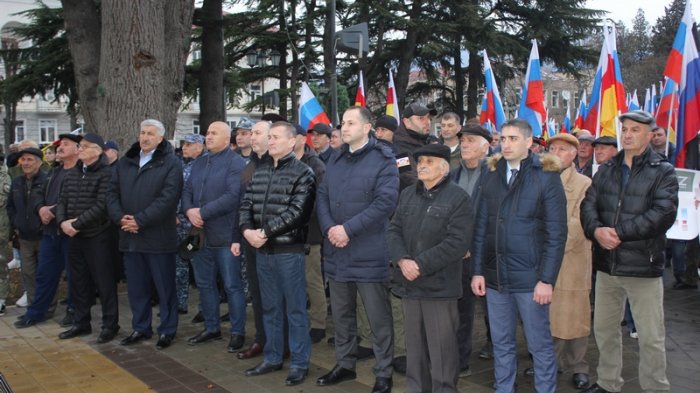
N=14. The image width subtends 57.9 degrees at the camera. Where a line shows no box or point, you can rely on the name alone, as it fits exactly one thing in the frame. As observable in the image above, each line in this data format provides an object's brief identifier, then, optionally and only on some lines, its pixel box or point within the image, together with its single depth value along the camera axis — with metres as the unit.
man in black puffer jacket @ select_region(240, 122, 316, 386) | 5.31
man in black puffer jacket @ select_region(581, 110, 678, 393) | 4.37
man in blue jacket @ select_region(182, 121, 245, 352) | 6.20
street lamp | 24.17
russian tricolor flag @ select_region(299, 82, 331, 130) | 9.10
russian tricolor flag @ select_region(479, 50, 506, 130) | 9.38
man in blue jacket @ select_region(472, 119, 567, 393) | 4.39
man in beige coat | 5.04
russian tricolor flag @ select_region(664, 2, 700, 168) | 6.18
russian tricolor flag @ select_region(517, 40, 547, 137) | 7.81
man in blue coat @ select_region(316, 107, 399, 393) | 4.98
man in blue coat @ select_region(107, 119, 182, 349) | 6.43
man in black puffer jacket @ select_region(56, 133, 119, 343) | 6.75
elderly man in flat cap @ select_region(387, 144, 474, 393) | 4.36
